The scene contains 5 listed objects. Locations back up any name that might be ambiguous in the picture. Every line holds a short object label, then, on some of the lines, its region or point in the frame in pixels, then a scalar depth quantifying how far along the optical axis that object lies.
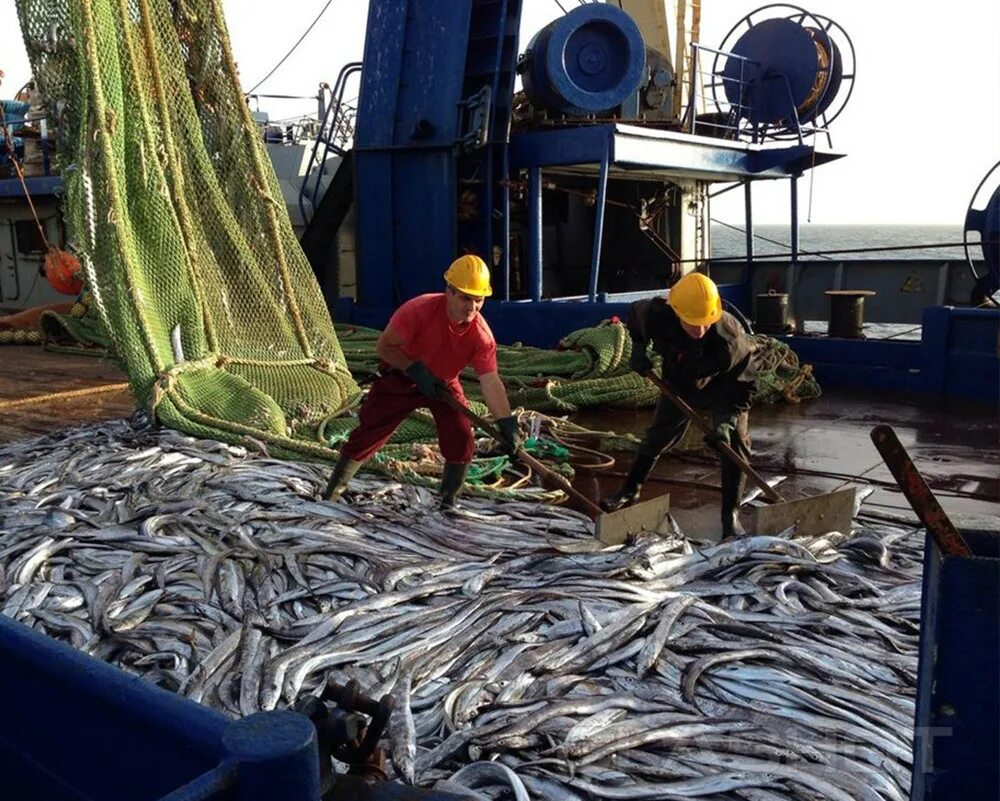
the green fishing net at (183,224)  7.00
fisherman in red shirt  5.30
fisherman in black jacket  5.16
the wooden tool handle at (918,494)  1.87
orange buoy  12.24
